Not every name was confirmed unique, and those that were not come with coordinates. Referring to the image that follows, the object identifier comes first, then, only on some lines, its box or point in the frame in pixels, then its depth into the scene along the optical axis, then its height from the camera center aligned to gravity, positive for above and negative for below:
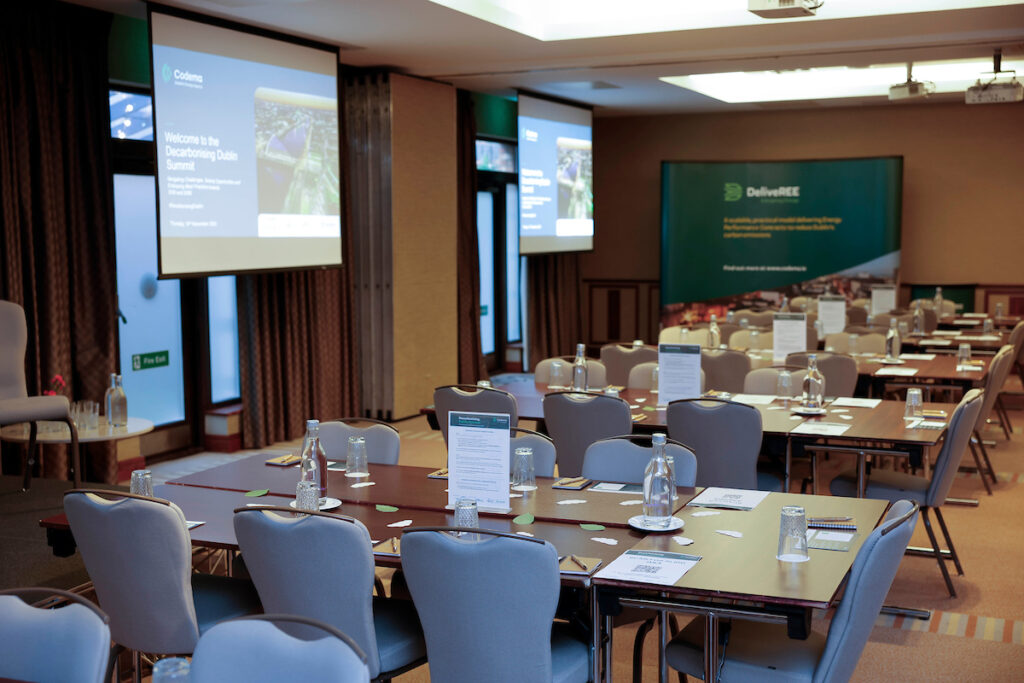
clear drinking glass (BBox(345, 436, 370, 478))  3.89 -0.76
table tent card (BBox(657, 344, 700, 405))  5.49 -0.62
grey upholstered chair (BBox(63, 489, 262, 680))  2.93 -0.87
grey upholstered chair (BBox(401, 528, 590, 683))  2.56 -0.86
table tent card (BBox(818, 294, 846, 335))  9.17 -0.52
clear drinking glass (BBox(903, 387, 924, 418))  5.08 -0.74
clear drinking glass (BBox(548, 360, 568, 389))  6.32 -0.72
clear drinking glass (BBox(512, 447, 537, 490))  3.65 -0.75
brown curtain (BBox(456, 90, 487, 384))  10.75 +0.04
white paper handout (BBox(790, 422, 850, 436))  4.72 -0.80
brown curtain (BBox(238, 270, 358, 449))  8.19 -0.77
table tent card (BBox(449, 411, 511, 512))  3.28 -0.64
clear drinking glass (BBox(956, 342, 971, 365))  7.09 -0.68
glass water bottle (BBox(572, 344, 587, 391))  5.93 -0.67
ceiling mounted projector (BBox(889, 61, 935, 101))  9.55 +1.52
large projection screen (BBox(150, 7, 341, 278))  6.56 +0.76
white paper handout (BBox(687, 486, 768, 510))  3.45 -0.82
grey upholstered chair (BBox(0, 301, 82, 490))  5.48 -0.64
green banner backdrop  11.92 +0.39
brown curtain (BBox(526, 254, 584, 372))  12.52 -0.58
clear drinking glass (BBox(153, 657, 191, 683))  1.68 -0.67
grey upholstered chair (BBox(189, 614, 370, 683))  1.94 -0.75
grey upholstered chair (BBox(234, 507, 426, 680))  2.77 -0.84
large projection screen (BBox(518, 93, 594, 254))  10.97 +0.89
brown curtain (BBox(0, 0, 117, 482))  6.24 +0.40
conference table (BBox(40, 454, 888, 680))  2.59 -0.83
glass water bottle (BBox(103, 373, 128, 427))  5.68 -0.79
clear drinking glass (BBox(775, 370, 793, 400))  5.68 -0.71
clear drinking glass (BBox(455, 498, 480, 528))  2.93 -0.72
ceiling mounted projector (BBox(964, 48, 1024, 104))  8.66 +1.37
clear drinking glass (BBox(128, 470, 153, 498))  3.35 -0.72
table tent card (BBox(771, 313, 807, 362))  7.53 -0.58
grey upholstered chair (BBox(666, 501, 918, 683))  2.62 -1.07
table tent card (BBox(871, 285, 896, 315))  10.59 -0.45
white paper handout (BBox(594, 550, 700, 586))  2.67 -0.82
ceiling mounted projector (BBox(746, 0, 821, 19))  4.78 +1.15
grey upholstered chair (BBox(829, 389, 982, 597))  4.66 -1.09
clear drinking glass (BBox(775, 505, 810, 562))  2.81 -0.75
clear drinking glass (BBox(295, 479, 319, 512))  3.35 -0.76
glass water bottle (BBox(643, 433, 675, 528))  3.17 -0.71
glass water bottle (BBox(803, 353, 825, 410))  5.42 -0.70
